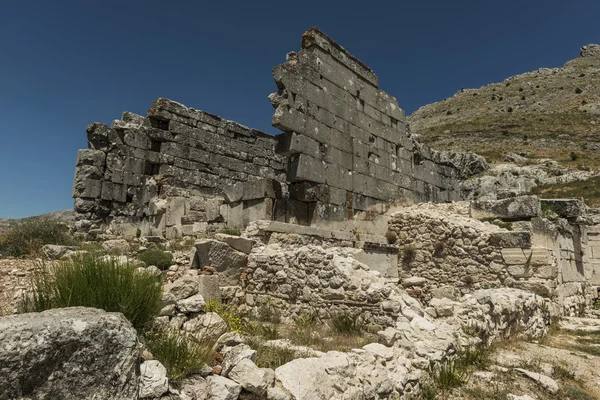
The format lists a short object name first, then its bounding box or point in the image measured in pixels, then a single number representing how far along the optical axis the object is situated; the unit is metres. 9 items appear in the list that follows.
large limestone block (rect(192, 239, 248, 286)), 6.75
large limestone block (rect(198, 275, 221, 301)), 6.10
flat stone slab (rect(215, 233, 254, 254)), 7.28
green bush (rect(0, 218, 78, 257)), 8.28
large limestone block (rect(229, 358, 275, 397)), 3.16
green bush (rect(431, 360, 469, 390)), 4.37
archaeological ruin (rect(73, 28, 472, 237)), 9.21
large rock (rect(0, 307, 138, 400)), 2.04
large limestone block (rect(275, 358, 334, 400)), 3.26
